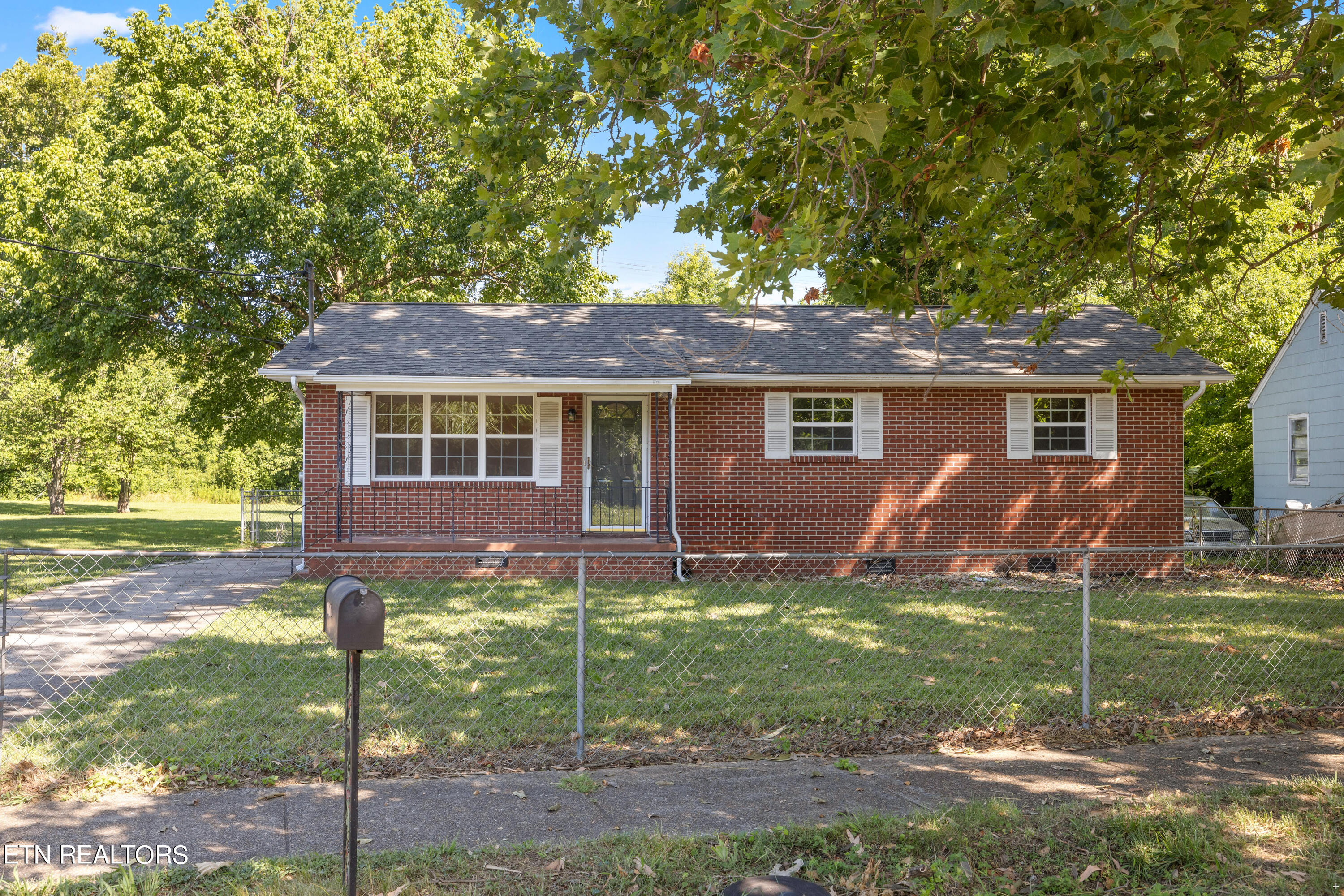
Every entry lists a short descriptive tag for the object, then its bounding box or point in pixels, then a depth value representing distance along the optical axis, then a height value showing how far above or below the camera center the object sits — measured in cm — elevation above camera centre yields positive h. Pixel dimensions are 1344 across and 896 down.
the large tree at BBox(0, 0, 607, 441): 1870 +622
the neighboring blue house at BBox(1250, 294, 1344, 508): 1777 +129
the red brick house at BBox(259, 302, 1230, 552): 1362 +44
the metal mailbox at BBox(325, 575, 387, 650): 304 -50
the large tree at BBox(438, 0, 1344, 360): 393 +206
